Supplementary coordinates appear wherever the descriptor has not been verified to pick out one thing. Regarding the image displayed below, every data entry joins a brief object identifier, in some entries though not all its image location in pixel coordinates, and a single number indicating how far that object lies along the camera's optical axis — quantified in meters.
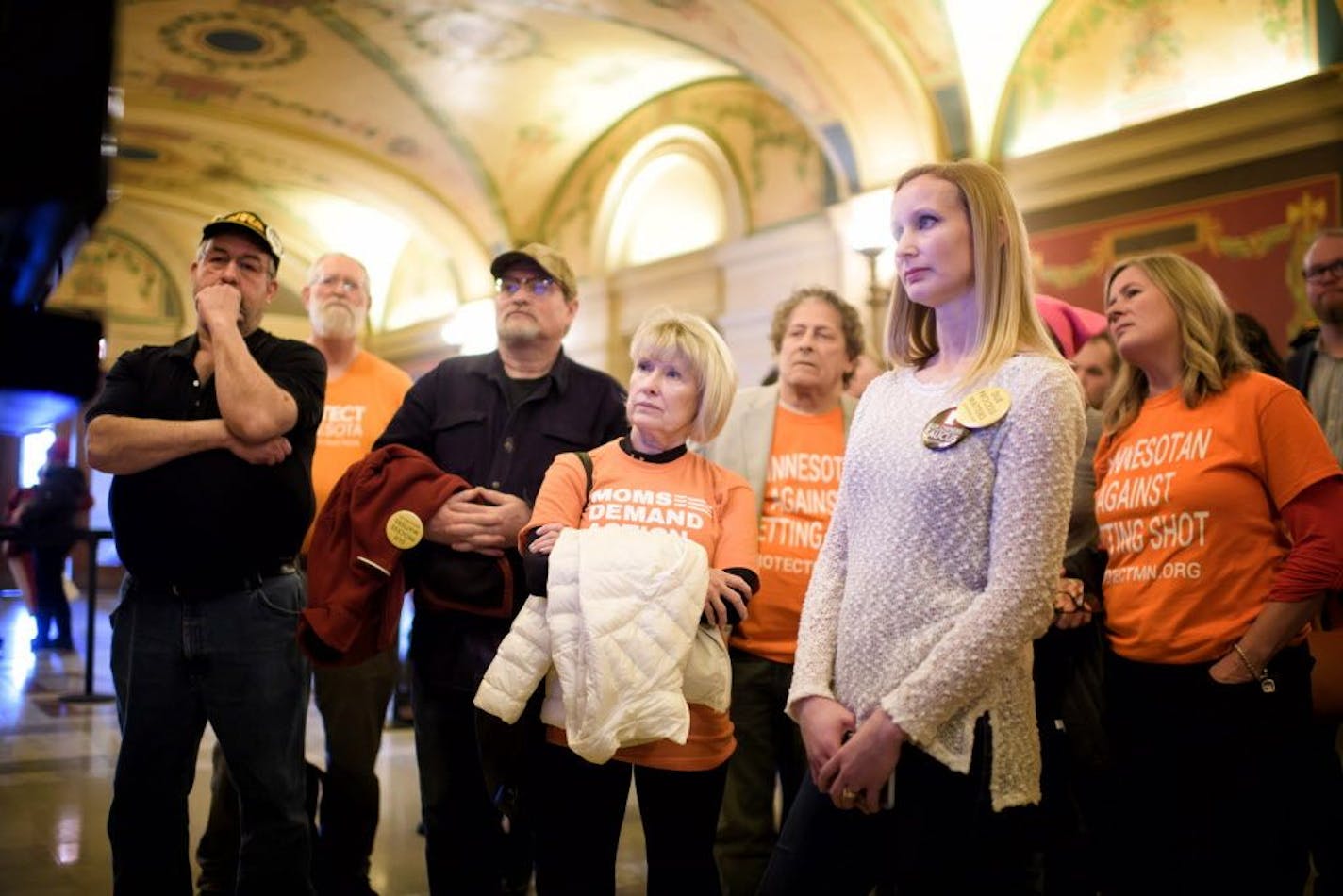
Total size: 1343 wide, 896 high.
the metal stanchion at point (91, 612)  6.05
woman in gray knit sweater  1.52
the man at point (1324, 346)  3.40
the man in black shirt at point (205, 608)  2.38
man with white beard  3.15
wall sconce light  7.30
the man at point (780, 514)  2.86
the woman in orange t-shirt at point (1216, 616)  2.06
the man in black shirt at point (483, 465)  2.50
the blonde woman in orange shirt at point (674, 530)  2.11
